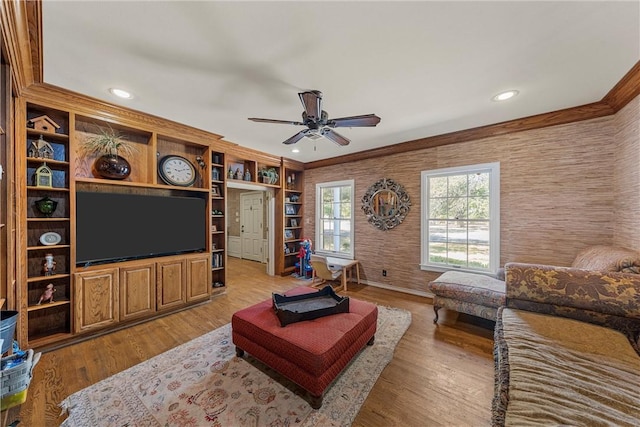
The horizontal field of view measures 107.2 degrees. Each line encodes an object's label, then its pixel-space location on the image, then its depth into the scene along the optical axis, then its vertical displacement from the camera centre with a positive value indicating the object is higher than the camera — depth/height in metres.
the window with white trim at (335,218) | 4.89 -0.13
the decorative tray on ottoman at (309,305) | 1.97 -0.90
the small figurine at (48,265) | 2.39 -0.54
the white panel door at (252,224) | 6.51 -0.34
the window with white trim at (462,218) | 3.33 -0.09
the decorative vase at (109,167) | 2.71 +0.53
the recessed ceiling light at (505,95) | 2.32 +1.18
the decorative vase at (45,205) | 2.36 +0.07
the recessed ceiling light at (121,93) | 2.26 +1.17
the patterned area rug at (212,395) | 1.57 -1.37
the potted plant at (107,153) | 2.72 +0.70
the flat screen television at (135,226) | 2.61 -0.18
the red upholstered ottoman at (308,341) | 1.64 -1.01
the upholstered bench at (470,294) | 2.55 -0.92
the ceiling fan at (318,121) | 1.95 +0.86
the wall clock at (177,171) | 3.26 +0.59
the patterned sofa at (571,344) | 1.02 -0.83
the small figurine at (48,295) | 2.36 -0.83
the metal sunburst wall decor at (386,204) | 4.12 +0.15
